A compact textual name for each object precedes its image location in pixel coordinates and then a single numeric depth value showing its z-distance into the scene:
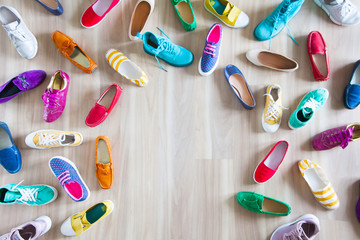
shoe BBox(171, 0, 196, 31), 1.38
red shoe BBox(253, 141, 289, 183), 1.31
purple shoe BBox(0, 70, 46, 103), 1.37
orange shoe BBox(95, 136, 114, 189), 1.35
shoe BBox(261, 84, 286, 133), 1.32
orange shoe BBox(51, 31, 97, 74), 1.39
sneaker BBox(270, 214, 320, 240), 1.23
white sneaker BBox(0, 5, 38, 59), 1.36
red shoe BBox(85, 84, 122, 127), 1.38
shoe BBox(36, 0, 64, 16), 1.40
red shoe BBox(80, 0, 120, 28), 1.41
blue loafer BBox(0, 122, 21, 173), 1.37
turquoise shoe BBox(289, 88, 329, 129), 1.27
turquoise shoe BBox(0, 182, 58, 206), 1.32
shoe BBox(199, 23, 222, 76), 1.32
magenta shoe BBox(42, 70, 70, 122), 1.36
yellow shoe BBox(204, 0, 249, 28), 1.36
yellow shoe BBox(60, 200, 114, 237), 1.33
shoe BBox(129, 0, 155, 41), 1.39
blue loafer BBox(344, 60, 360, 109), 1.30
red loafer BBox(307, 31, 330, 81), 1.33
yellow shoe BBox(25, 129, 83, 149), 1.35
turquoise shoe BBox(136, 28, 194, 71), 1.32
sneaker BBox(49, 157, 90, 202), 1.34
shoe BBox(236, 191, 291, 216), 1.29
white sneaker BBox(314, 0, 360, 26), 1.32
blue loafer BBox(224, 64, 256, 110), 1.37
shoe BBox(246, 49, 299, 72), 1.36
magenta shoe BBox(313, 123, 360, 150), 1.22
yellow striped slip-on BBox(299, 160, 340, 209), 1.27
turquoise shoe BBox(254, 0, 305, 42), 1.31
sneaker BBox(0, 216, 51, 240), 1.30
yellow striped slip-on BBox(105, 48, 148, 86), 1.36
